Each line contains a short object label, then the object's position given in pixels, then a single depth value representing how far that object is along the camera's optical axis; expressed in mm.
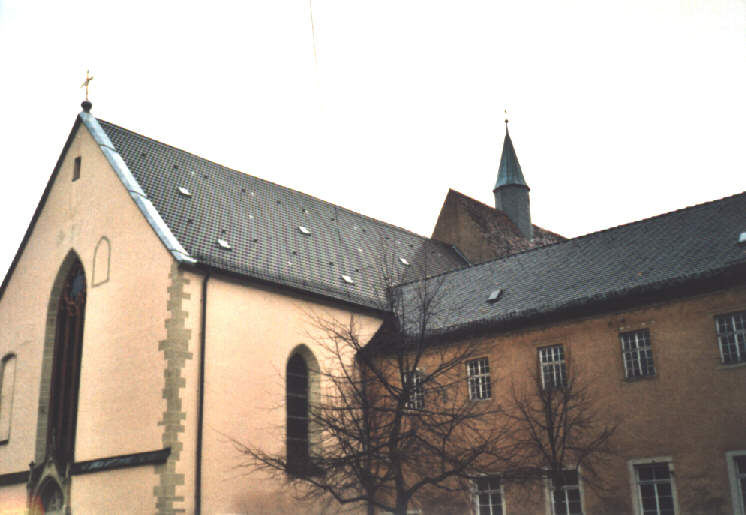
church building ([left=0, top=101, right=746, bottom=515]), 18219
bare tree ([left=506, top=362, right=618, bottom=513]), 18141
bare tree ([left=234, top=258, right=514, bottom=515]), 17469
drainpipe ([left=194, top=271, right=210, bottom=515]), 18922
